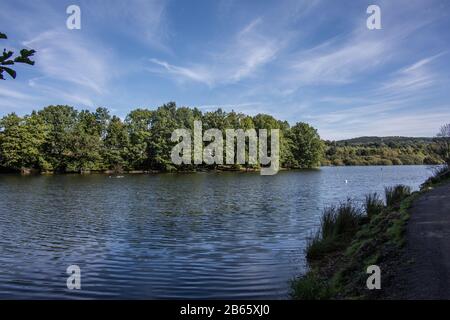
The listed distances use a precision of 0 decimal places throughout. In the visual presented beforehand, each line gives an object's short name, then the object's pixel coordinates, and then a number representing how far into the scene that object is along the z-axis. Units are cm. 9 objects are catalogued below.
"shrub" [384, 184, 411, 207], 1936
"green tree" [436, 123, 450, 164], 3181
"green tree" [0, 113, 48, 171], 7444
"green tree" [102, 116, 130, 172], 8075
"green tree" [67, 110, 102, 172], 7731
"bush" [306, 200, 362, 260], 1220
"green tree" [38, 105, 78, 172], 7806
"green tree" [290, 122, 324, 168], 10825
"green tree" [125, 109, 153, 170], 8250
